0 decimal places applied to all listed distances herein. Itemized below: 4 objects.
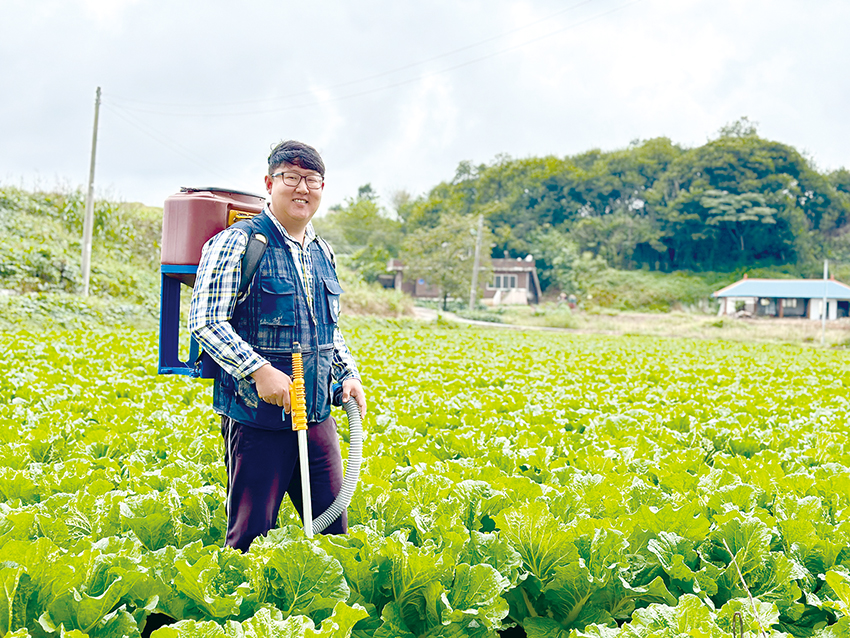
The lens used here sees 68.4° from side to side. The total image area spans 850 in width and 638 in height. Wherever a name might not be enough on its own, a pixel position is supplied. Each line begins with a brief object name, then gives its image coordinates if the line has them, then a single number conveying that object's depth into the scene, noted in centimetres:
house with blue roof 4588
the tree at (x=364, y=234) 5553
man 206
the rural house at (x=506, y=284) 5569
